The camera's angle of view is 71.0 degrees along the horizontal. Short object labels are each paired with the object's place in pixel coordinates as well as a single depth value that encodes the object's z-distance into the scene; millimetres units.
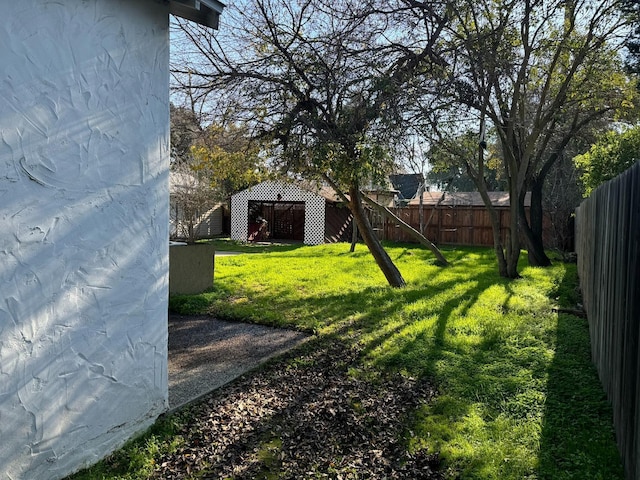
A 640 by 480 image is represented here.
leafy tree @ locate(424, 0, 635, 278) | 7492
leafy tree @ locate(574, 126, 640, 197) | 12258
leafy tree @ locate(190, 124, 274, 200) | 8141
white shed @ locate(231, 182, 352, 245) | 21672
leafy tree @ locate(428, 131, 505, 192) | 7580
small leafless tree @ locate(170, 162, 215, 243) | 17906
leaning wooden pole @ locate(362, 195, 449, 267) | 9845
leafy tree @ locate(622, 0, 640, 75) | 7948
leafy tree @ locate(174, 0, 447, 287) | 6496
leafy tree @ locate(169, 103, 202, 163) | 8438
